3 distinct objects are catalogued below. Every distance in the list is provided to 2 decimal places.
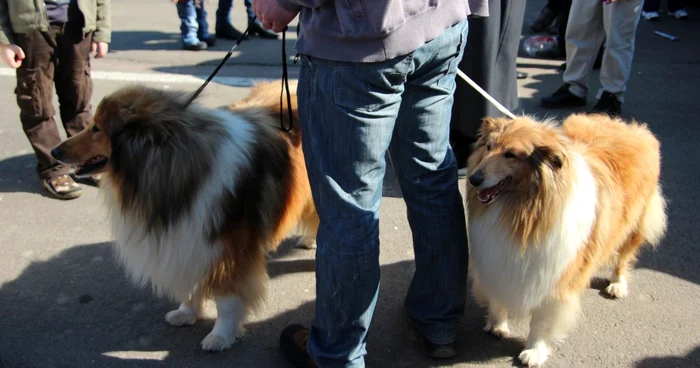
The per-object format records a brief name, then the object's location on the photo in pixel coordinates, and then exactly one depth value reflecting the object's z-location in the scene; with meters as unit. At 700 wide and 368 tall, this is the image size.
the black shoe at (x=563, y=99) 5.61
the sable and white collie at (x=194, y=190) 2.49
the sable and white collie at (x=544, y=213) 2.38
